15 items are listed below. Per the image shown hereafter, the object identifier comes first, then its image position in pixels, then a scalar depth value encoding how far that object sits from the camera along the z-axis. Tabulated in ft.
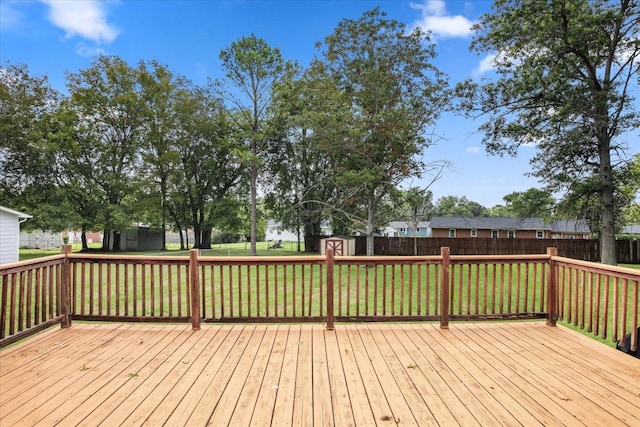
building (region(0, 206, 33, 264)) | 38.22
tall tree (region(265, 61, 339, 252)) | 43.60
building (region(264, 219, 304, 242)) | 123.54
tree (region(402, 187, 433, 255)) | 46.19
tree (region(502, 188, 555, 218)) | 41.75
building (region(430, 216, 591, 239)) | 87.71
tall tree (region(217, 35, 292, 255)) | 51.70
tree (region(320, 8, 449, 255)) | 40.60
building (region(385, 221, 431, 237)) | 122.01
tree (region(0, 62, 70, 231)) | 57.82
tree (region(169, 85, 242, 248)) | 69.82
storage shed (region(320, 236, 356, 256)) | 55.52
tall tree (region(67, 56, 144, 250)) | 62.64
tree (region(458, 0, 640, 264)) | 34.01
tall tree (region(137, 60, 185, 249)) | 65.72
